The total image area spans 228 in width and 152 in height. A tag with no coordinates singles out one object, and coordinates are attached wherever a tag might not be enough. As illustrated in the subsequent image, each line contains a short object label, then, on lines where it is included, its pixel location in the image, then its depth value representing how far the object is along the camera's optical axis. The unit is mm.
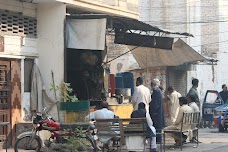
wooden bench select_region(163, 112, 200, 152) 13208
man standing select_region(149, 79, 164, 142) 12933
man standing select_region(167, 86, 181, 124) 15664
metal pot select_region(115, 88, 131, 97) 18281
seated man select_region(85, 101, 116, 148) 12305
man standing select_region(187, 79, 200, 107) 17177
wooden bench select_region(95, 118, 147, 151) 11562
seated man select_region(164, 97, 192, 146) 13438
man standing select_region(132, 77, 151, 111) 13461
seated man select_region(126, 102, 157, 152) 11656
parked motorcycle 11367
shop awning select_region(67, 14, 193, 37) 15622
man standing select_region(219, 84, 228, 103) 22262
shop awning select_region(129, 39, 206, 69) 23297
